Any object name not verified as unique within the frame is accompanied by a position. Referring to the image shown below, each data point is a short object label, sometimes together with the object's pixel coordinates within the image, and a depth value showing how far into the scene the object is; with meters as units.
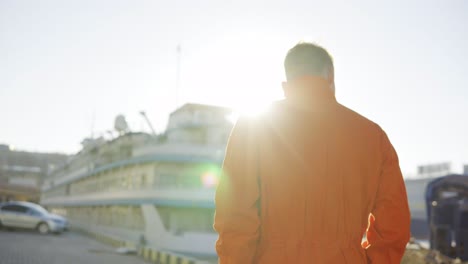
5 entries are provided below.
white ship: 21.95
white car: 25.17
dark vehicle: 11.35
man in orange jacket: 1.64
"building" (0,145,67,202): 80.12
